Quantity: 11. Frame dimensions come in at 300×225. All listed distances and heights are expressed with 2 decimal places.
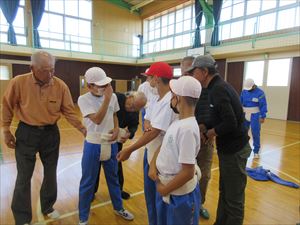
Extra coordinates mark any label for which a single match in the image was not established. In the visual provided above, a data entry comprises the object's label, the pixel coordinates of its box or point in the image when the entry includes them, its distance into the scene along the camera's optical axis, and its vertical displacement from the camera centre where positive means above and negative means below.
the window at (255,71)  10.02 +0.89
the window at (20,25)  12.08 +3.24
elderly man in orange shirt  1.91 -0.29
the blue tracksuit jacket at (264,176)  3.18 -1.33
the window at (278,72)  9.27 +0.80
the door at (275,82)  9.35 +0.37
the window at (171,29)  13.20 +3.88
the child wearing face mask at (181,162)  1.19 -0.42
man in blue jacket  4.47 -0.37
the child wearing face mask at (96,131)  1.87 -0.41
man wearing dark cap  1.67 -0.40
